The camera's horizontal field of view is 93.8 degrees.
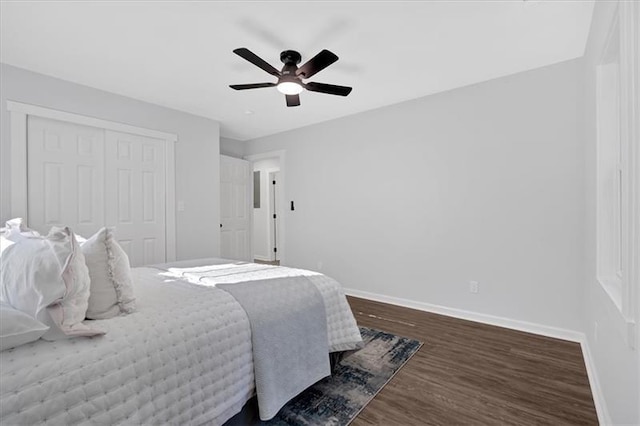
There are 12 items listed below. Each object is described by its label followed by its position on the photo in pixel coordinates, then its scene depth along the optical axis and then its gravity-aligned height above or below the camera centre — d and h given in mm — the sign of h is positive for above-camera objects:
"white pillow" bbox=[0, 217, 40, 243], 1511 -98
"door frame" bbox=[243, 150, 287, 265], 4895 +180
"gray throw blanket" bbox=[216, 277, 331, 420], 1501 -683
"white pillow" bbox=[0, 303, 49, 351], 958 -376
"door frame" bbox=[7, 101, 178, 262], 2670 +814
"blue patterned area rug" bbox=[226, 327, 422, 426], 1632 -1130
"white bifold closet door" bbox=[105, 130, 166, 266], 3307 +230
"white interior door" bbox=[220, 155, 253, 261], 4926 +76
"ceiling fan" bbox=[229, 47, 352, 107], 2148 +1063
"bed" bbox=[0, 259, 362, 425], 918 -556
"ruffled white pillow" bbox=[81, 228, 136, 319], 1314 -299
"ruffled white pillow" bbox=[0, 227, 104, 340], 1067 -259
